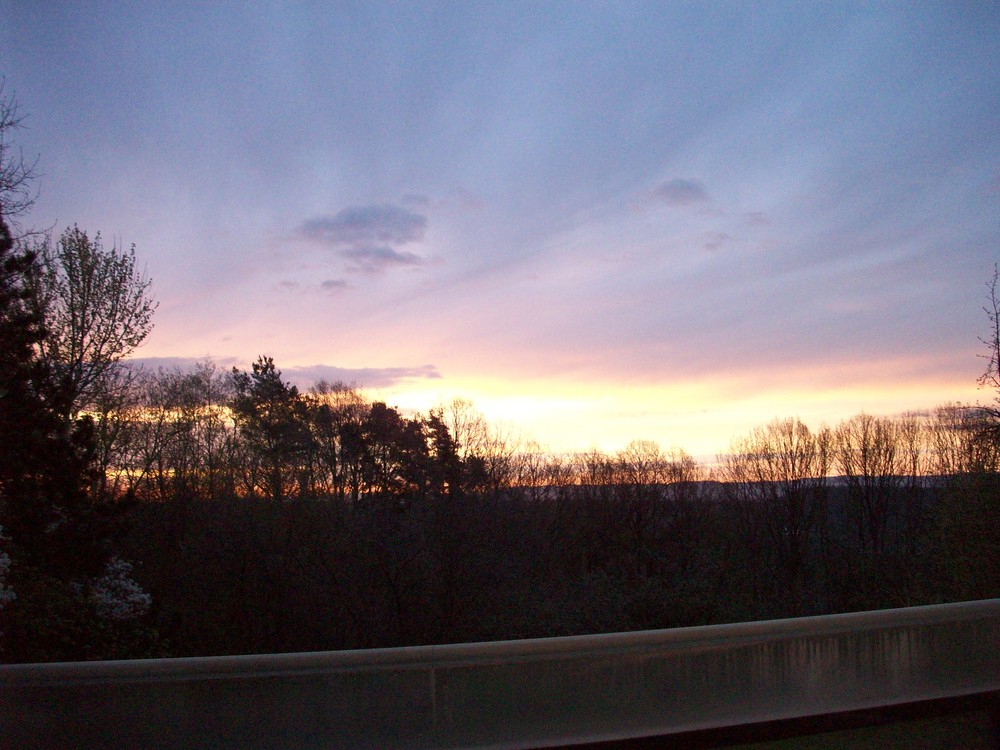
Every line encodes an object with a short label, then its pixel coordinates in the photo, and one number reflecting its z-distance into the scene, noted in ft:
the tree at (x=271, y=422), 139.23
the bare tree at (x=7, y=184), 41.63
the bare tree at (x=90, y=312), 82.64
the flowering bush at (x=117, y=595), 51.31
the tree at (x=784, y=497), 170.30
